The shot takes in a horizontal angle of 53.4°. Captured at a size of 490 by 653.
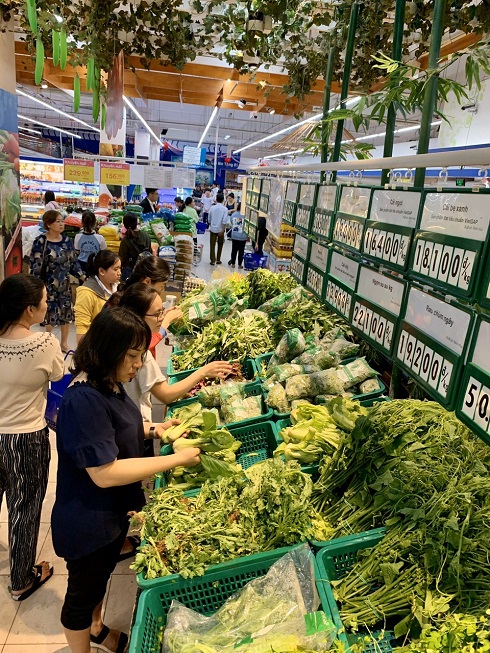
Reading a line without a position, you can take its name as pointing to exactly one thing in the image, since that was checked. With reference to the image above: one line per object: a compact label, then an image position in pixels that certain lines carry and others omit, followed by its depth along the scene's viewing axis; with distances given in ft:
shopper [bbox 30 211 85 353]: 21.65
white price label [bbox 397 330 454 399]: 6.37
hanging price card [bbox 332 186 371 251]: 10.01
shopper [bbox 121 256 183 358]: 12.78
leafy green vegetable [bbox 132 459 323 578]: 6.04
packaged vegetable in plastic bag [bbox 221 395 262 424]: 9.68
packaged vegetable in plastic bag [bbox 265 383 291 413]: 9.58
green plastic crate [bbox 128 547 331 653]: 5.72
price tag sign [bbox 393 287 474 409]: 6.12
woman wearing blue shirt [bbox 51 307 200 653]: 6.26
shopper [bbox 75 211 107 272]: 25.88
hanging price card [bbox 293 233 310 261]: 14.45
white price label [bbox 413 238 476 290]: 6.05
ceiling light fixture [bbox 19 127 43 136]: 89.79
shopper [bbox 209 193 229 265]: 46.88
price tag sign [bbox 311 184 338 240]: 12.33
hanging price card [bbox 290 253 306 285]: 14.82
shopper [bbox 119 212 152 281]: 25.70
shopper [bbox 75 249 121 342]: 13.62
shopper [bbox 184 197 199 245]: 43.56
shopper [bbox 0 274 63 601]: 8.46
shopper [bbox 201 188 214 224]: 77.46
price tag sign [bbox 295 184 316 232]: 14.42
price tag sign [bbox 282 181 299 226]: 16.89
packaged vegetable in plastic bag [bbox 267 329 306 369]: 11.03
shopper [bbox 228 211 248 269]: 46.83
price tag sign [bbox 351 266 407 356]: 8.15
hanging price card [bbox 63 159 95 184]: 33.14
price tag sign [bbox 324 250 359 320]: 10.24
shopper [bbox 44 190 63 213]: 33.73
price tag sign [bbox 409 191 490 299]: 5.85
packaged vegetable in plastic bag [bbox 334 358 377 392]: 9.80
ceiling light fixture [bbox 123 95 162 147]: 36.45
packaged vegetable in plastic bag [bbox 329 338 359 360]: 10.93
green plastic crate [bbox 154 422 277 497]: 9.13
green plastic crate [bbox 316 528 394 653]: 5.48
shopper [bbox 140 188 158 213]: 41.14
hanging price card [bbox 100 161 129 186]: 32.30
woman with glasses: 9.48
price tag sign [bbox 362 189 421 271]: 7.84
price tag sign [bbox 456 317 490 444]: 5.47
